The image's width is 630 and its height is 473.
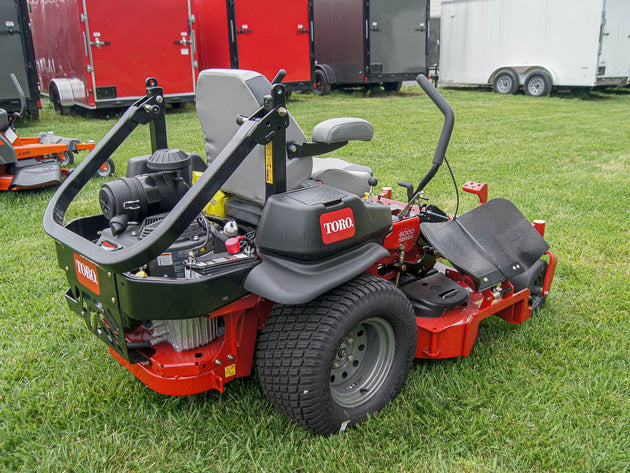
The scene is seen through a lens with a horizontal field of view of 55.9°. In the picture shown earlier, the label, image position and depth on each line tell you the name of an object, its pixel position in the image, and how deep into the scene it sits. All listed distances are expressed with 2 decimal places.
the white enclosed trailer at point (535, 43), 14.41
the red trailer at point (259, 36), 12.49
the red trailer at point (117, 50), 10.91
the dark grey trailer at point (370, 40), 14.76
